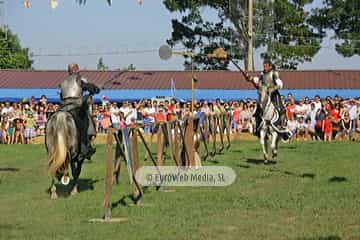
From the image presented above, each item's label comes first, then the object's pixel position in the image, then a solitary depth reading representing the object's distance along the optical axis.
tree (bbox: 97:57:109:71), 110.30
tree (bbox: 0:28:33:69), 76.75
